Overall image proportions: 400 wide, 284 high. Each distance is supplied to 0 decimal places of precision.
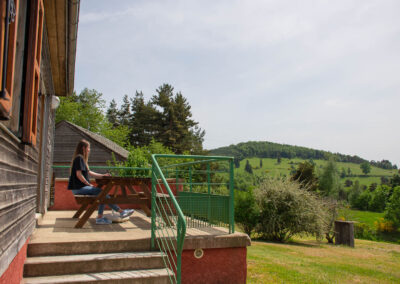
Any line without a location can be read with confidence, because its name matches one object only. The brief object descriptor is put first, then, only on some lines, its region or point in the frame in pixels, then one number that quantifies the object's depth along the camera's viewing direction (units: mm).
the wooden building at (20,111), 2084
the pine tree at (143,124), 45938
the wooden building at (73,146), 26359
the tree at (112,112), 61688
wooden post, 16877
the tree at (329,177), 55469
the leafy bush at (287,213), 16719
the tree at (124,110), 61188
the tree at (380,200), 62906
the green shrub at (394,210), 43156
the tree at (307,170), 39719
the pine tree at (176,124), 43906
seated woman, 5719
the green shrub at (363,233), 31625
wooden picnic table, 5406
